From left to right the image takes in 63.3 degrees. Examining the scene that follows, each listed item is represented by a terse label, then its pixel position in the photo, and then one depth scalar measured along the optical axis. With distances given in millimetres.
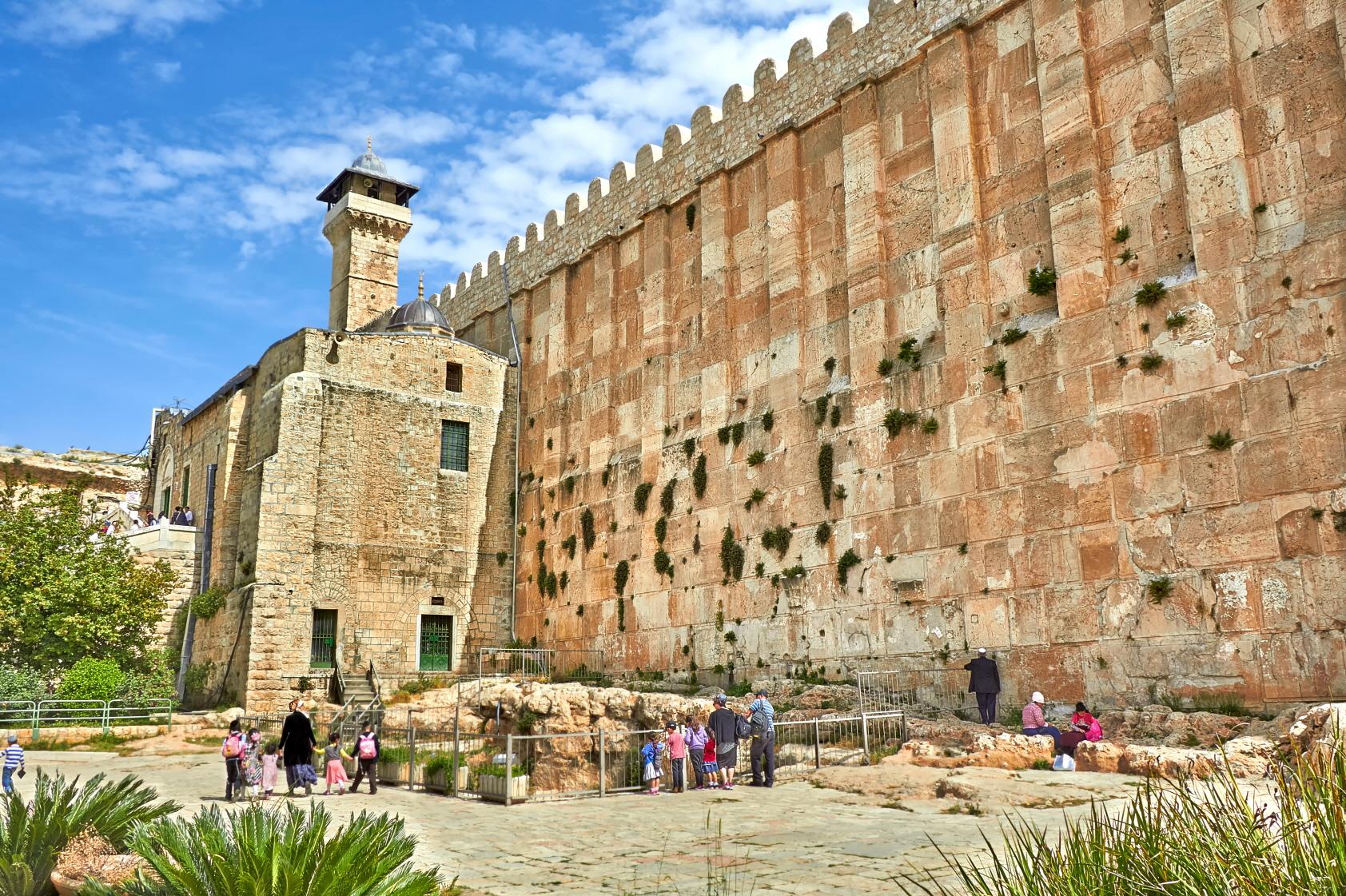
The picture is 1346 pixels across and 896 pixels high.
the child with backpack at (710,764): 13039
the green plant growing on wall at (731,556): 19047
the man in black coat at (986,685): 14172
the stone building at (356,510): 22719
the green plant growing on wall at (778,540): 18172
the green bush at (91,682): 20906
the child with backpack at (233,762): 13203
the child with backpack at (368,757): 13391
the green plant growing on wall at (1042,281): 15078
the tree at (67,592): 21969
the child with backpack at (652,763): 12953
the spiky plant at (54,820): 7602
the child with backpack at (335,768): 13625
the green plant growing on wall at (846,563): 16922
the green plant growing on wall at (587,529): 22922
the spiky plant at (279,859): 5328
